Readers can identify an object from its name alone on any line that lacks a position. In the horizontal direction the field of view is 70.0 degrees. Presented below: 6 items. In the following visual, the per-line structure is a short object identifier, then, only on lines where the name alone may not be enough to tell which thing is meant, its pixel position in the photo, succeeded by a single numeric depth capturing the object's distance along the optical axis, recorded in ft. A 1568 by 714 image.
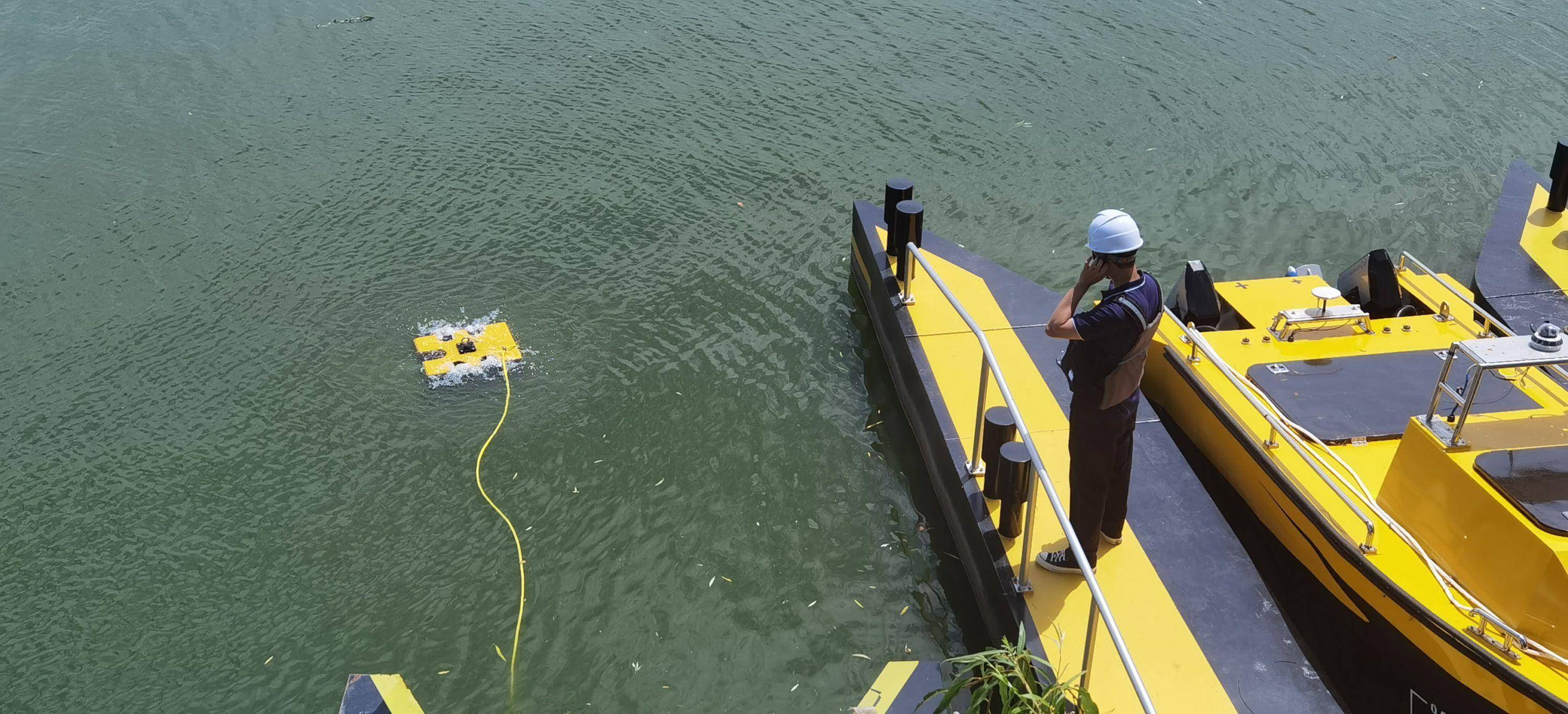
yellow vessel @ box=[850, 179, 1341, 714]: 16.71
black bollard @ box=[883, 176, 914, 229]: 27.22
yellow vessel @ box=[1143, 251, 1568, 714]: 15.83
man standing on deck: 15.66
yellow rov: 27.14
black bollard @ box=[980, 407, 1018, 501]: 18.69
